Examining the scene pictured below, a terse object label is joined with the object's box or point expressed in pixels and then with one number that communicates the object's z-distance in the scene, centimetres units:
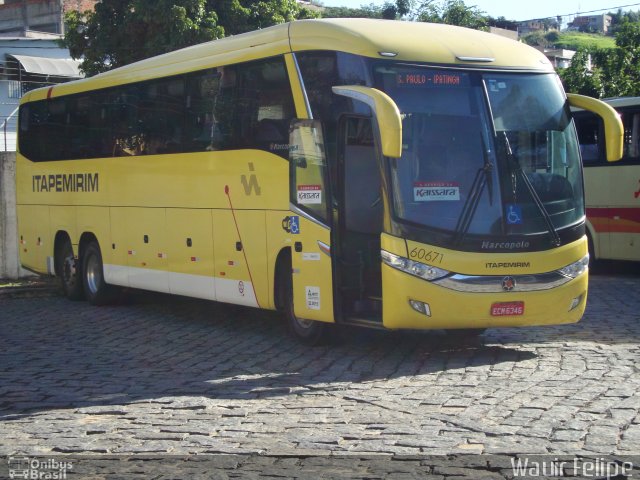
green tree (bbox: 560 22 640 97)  3516
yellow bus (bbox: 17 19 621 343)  1082
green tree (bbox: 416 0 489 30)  3594
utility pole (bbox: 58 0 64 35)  5422
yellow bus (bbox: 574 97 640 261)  1944
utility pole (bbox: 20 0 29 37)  5578
